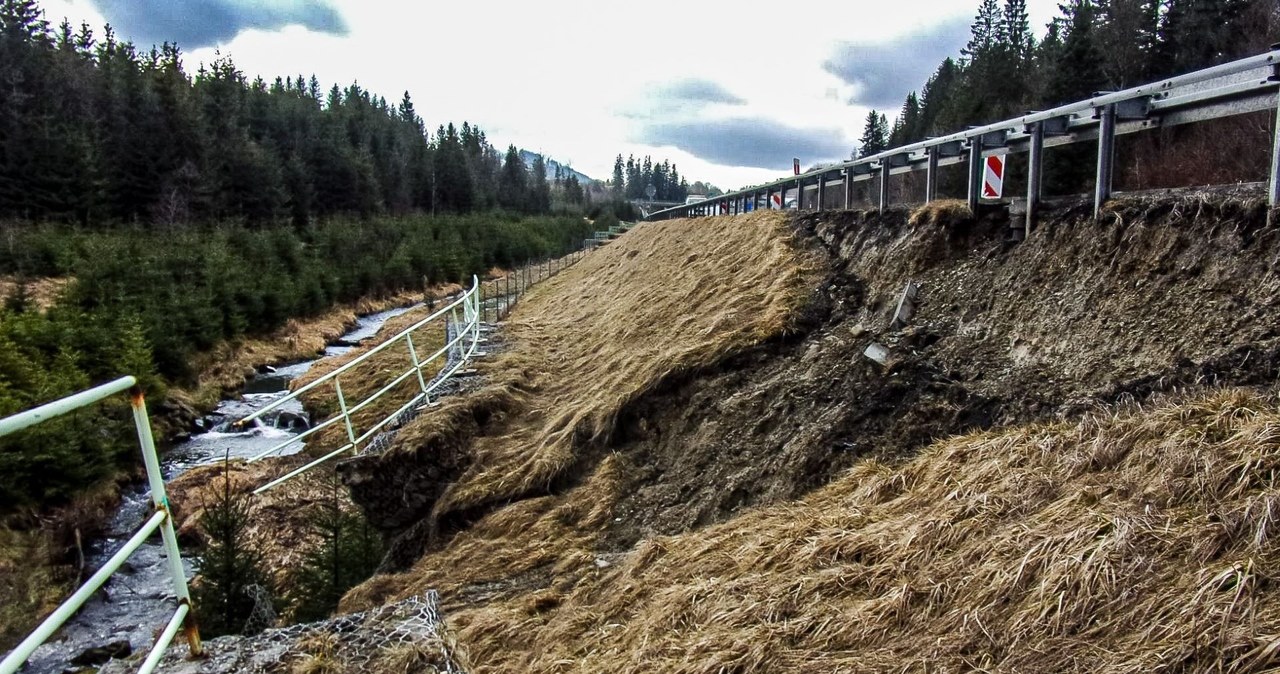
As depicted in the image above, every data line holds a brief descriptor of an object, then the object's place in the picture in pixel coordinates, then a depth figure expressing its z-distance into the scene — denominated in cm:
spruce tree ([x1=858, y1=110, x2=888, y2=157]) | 7038
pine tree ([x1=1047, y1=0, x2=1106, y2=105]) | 2916
